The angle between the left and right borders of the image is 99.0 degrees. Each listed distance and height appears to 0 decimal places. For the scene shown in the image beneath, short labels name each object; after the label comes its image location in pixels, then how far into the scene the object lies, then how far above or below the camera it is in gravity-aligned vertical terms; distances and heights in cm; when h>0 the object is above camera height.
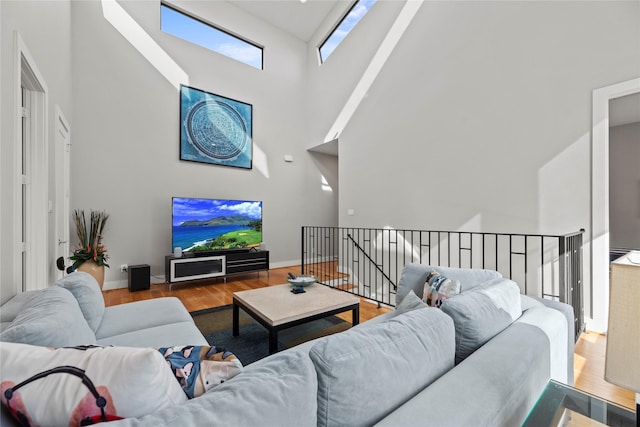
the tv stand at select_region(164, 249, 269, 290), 405 -83
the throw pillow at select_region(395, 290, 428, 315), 145 -50
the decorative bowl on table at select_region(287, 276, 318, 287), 262 -66
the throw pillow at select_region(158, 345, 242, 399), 68 -40
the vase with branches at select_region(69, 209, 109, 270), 337 -34
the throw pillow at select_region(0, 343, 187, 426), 54 -36
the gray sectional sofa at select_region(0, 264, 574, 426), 57 -45
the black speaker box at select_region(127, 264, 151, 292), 395 -94
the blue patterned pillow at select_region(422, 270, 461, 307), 162 -46
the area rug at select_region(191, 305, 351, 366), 230 -115
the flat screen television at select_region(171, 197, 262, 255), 426 -19
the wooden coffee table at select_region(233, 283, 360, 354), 197 -74
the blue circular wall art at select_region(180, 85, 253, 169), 470 +153
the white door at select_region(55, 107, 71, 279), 284 +32
